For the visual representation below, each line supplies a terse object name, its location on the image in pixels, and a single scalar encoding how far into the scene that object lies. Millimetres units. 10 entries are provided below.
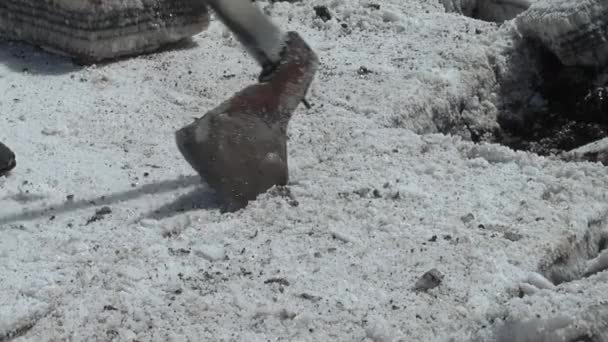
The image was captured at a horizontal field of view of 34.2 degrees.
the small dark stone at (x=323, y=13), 4902
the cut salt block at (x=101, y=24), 4359
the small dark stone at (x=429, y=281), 2822
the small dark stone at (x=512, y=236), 3047
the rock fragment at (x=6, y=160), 3492
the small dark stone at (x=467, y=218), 3172
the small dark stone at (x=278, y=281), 2877
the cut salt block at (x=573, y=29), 4340
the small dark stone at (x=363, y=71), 4320
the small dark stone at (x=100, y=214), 3252
